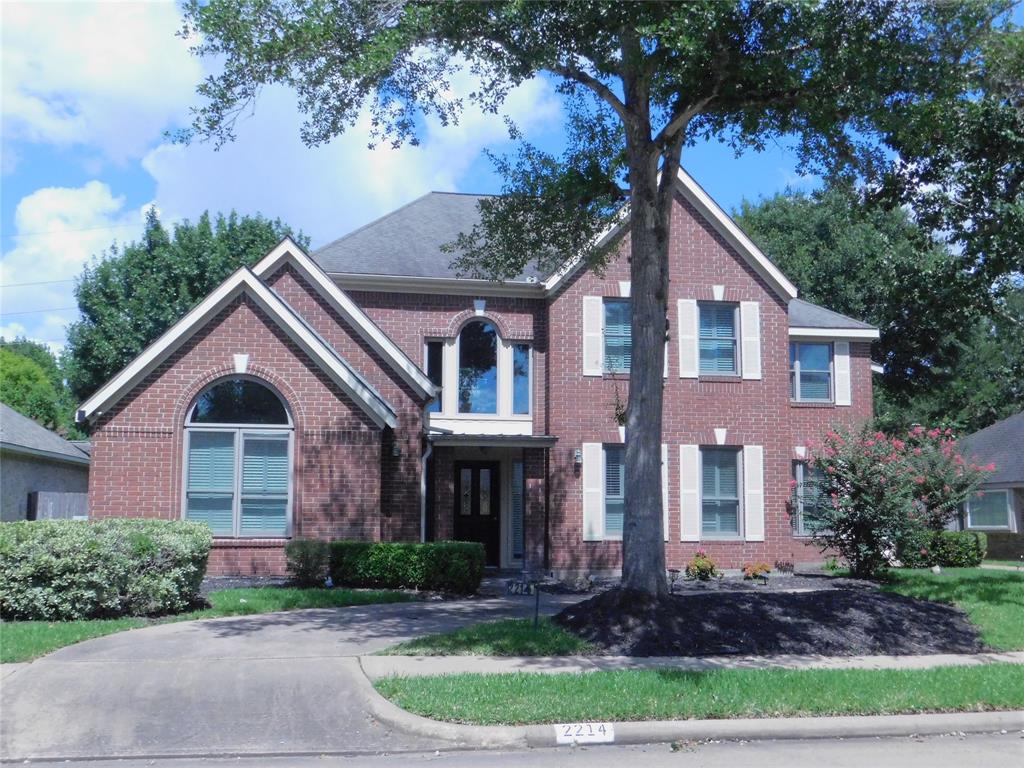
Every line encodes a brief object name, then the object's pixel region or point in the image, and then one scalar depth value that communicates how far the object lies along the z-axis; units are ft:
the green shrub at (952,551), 66.74
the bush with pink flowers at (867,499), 56.59
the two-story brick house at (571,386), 60.18
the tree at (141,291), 96.63
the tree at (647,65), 36.04
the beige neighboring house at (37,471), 72.49
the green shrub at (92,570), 37.06
